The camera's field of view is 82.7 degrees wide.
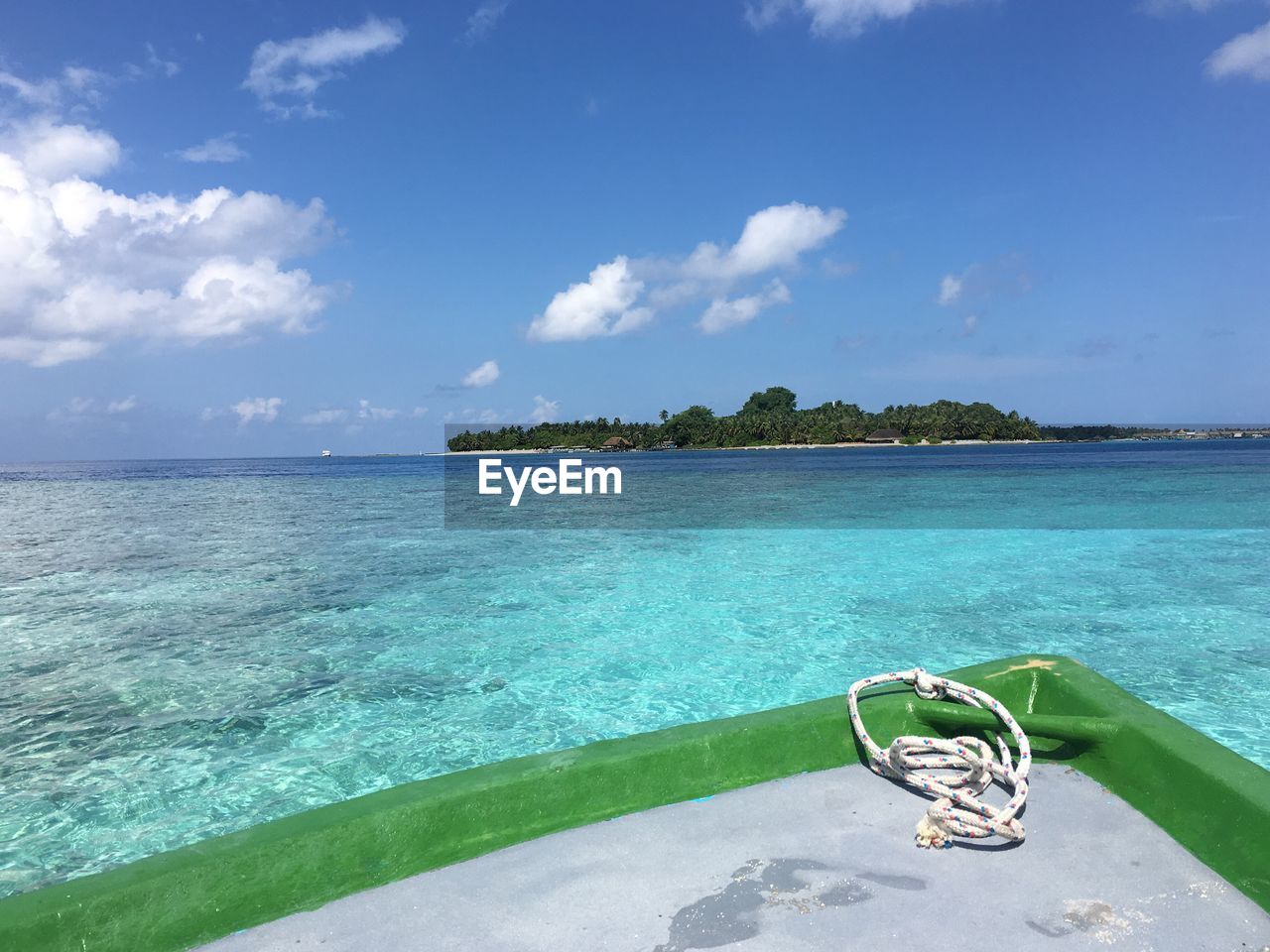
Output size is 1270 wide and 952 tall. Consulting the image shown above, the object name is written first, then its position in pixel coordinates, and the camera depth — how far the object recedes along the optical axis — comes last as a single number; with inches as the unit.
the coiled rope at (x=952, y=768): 97.3
